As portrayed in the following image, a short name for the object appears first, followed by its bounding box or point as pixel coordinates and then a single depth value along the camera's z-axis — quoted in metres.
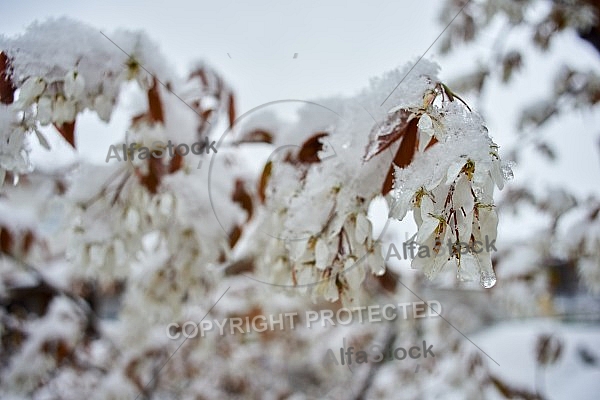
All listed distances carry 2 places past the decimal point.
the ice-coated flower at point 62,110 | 0.26
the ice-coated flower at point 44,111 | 0.25
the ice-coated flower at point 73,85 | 0.26
